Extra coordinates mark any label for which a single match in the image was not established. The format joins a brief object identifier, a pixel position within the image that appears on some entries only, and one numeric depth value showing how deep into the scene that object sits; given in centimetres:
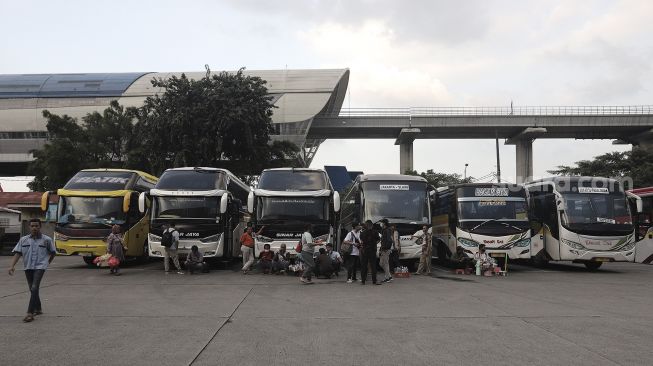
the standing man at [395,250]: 1684
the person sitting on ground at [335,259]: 1730
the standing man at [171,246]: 1795
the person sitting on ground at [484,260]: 1848
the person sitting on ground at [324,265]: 1675
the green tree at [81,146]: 3825
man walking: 926
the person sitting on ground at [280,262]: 1819
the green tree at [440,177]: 7238
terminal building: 7062
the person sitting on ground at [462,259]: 1897
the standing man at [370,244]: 1468
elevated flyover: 6378
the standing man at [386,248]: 1562
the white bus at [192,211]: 1894
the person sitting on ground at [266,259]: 1833
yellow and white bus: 1983
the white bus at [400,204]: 1877
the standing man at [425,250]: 1823
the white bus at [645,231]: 2445
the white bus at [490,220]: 1916
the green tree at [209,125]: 3316
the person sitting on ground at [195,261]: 1817
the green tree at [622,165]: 4772
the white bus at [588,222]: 1912
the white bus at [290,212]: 1856
